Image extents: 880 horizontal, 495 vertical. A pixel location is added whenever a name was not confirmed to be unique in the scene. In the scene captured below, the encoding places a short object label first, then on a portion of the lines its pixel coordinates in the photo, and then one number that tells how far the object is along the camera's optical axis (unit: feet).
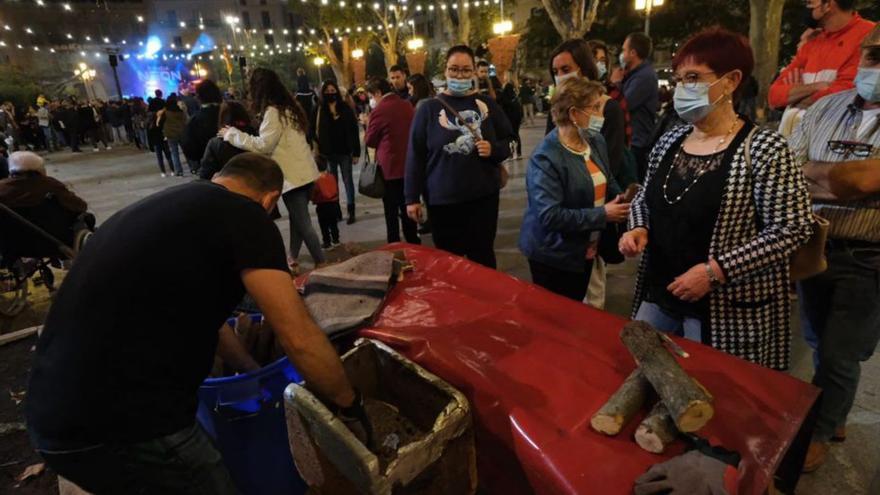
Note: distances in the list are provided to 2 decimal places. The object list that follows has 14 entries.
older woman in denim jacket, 8.38
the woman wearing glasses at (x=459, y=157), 11.28
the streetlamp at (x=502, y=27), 67.02
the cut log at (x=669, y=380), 4.32
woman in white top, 13.74
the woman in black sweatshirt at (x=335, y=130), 20.25
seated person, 14.24
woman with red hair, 5.78
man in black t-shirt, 4.47
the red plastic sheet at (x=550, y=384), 4.47
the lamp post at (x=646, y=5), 41.63
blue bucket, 6.14
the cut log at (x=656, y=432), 4.42
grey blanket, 6.84
